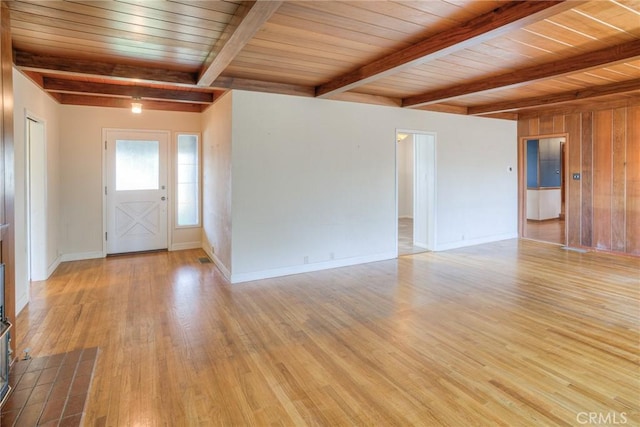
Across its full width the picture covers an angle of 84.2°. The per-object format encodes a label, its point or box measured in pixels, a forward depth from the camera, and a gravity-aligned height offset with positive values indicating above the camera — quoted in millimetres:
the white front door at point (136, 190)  6207 +244
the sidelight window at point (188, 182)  6723 +413
